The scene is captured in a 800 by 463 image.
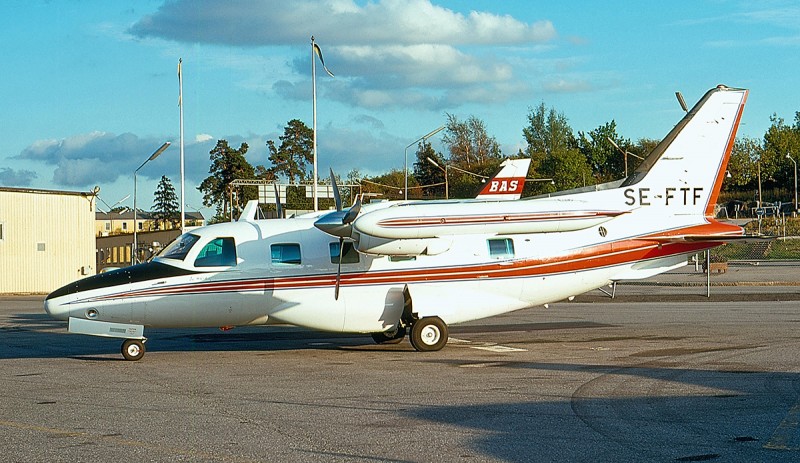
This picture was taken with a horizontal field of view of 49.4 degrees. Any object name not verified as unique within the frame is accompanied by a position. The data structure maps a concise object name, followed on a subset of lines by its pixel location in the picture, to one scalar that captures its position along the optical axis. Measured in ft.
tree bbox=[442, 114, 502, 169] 373.61
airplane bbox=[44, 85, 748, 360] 57.31
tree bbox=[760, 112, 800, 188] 355.15
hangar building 165.87
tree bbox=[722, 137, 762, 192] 359.05
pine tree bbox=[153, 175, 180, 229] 424.87
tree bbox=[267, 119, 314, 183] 339.36
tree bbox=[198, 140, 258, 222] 313.53
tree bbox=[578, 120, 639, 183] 346.13
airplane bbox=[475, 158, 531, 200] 102.47
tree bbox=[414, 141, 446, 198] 356.18
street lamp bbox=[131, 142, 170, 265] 151.23
